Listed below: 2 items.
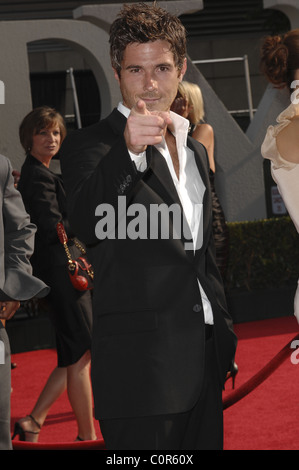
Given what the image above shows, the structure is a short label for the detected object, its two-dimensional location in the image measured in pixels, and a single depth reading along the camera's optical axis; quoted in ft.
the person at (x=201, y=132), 16.29
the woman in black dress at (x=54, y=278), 16.80
